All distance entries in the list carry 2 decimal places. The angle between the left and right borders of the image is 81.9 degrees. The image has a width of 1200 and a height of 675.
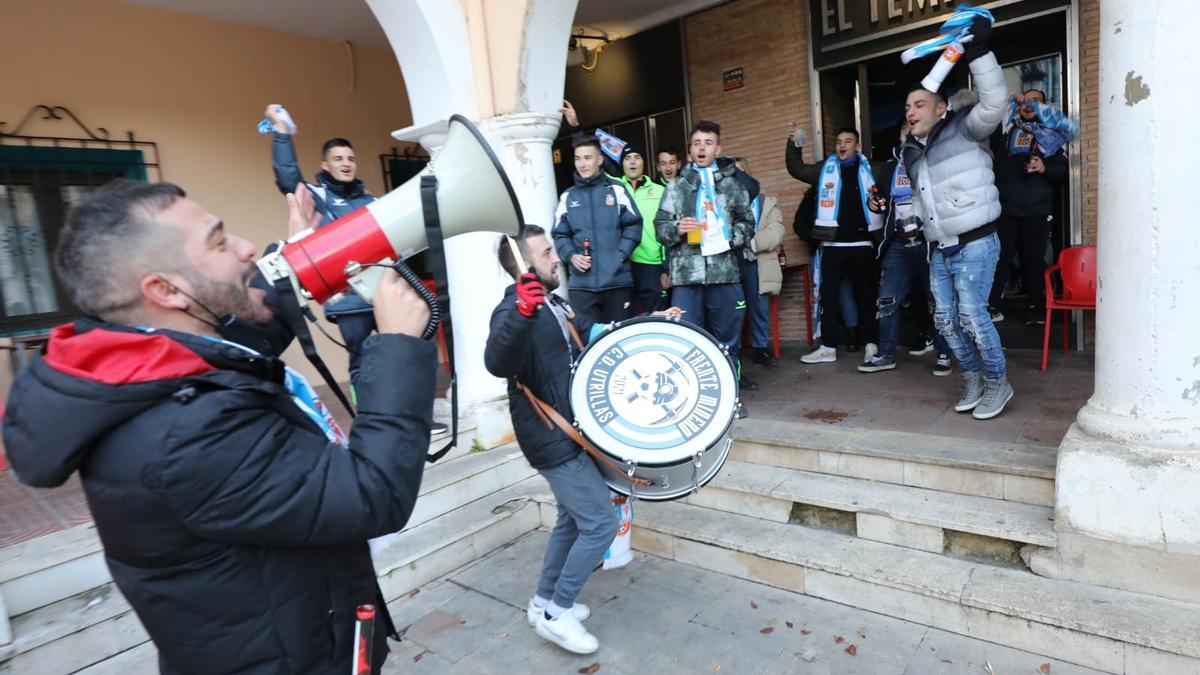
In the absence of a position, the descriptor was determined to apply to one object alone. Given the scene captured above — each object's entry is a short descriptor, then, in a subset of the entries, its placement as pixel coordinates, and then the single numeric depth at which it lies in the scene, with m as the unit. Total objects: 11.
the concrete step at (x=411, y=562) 2.97
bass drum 2.73
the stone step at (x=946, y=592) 2.70
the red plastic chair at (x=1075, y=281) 5.07
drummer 2.99
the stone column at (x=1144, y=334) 2.67
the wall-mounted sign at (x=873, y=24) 6.17
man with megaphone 1.13
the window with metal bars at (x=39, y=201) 5.67
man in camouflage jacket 4.95
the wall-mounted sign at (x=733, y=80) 7.51
